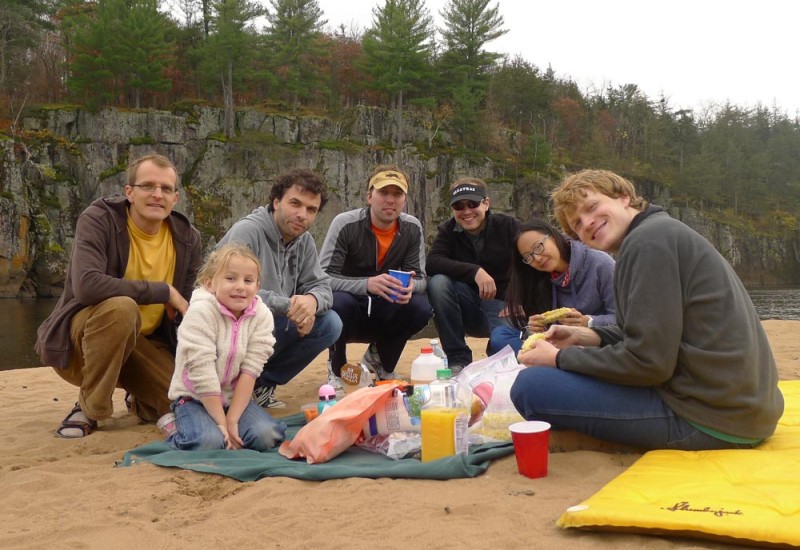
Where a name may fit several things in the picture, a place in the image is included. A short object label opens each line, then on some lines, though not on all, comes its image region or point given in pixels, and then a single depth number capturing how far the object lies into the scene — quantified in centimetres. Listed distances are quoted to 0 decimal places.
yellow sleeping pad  205
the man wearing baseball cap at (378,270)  523
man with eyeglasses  392
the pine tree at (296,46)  3884
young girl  353
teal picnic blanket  295
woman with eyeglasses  421
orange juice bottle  312
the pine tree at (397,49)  3897
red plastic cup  280
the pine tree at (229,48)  3650
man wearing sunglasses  552
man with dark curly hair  440
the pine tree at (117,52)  3319
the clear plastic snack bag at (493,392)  345
